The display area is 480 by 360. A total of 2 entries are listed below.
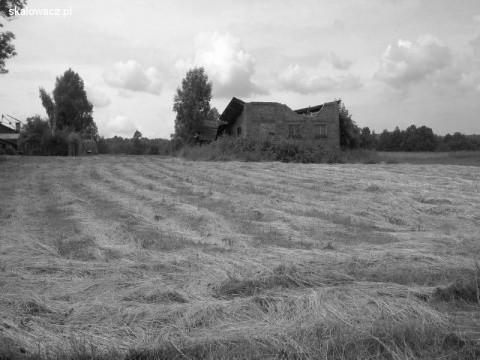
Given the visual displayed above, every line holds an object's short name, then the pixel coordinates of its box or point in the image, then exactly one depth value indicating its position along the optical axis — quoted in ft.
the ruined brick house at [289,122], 120.88
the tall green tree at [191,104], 173.27
